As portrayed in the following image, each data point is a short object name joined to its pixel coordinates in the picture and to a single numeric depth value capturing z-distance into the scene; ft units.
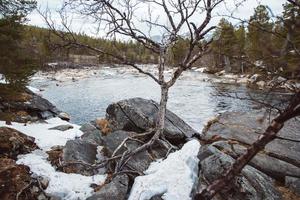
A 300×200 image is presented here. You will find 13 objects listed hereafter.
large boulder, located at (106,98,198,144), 23.20
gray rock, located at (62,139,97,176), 18.89
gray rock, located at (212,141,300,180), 17.16
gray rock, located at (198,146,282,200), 14.32
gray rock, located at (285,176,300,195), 15.99
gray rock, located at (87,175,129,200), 15.52
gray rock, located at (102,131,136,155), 21.31
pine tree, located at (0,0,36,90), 22.52
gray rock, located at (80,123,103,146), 24.26
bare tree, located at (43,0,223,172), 19.43
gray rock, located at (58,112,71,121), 39.66
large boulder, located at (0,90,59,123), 34.79
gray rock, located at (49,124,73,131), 29.80
